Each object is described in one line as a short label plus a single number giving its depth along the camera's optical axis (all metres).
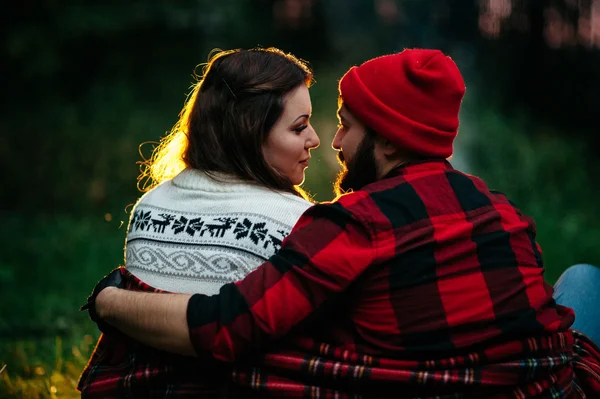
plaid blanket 1.99
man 1.93
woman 2.17
